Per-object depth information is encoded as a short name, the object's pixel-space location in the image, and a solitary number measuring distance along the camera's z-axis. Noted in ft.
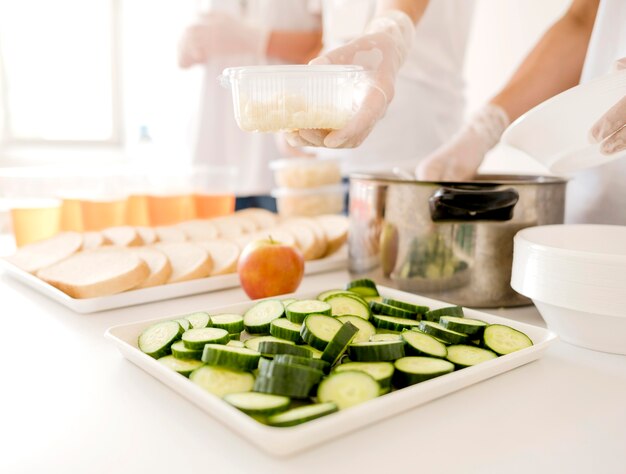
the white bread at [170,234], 5.44
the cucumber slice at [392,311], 3.32
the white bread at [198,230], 5.64
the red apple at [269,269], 4.05
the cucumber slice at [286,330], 2.89
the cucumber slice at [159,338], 2.79
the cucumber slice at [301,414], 2.06
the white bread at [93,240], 5.09
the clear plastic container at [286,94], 3.14
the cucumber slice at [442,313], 3.23
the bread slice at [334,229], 5.38
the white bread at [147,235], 5.34
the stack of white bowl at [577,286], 2.85
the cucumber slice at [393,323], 3.10
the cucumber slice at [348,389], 2.24
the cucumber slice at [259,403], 2.14
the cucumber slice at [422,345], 2.66
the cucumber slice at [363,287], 3.79
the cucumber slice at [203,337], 2.67
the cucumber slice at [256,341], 2.78
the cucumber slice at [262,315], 3.12
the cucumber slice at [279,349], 2.57
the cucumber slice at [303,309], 3.06
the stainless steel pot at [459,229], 3.64
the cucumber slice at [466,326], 2.97
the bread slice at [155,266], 4.27
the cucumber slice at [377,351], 2.57
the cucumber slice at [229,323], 3.02
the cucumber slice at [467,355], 2.68
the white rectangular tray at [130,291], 3.88
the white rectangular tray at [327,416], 2.02
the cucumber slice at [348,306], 3.28
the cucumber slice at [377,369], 2.39
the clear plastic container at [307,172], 6.63
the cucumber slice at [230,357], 2.46
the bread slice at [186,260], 4.42
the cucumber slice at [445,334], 2.89
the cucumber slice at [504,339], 2.87
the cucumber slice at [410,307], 3.37
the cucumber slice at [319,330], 2.74
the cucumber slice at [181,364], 2.56
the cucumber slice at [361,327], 2.95
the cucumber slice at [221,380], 2.36
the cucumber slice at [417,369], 2.46
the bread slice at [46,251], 4.72
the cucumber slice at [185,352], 2.67
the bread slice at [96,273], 3.97
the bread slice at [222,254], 4.62
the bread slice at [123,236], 5.13
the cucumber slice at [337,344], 2.61
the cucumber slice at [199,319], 3.04
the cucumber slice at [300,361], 2.35
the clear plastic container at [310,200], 6.73
